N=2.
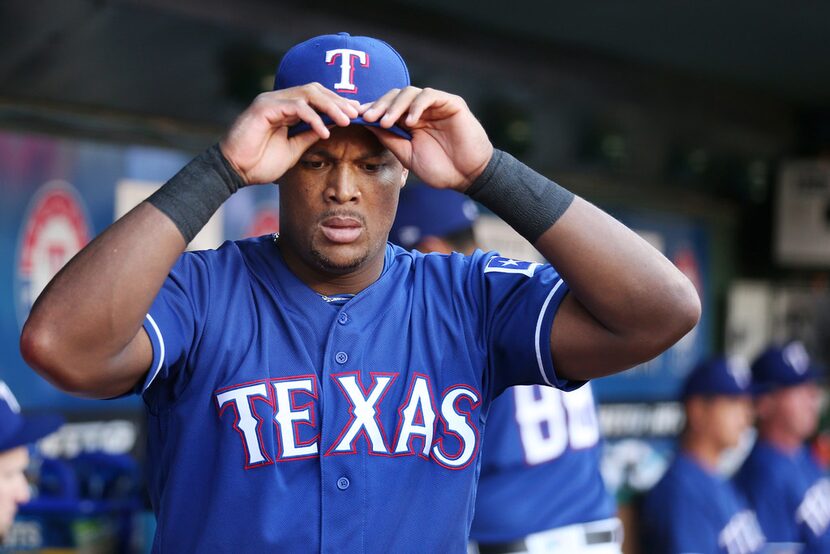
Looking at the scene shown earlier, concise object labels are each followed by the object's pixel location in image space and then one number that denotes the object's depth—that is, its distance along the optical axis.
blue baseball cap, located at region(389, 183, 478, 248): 6.56
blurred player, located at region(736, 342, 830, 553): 9.96
